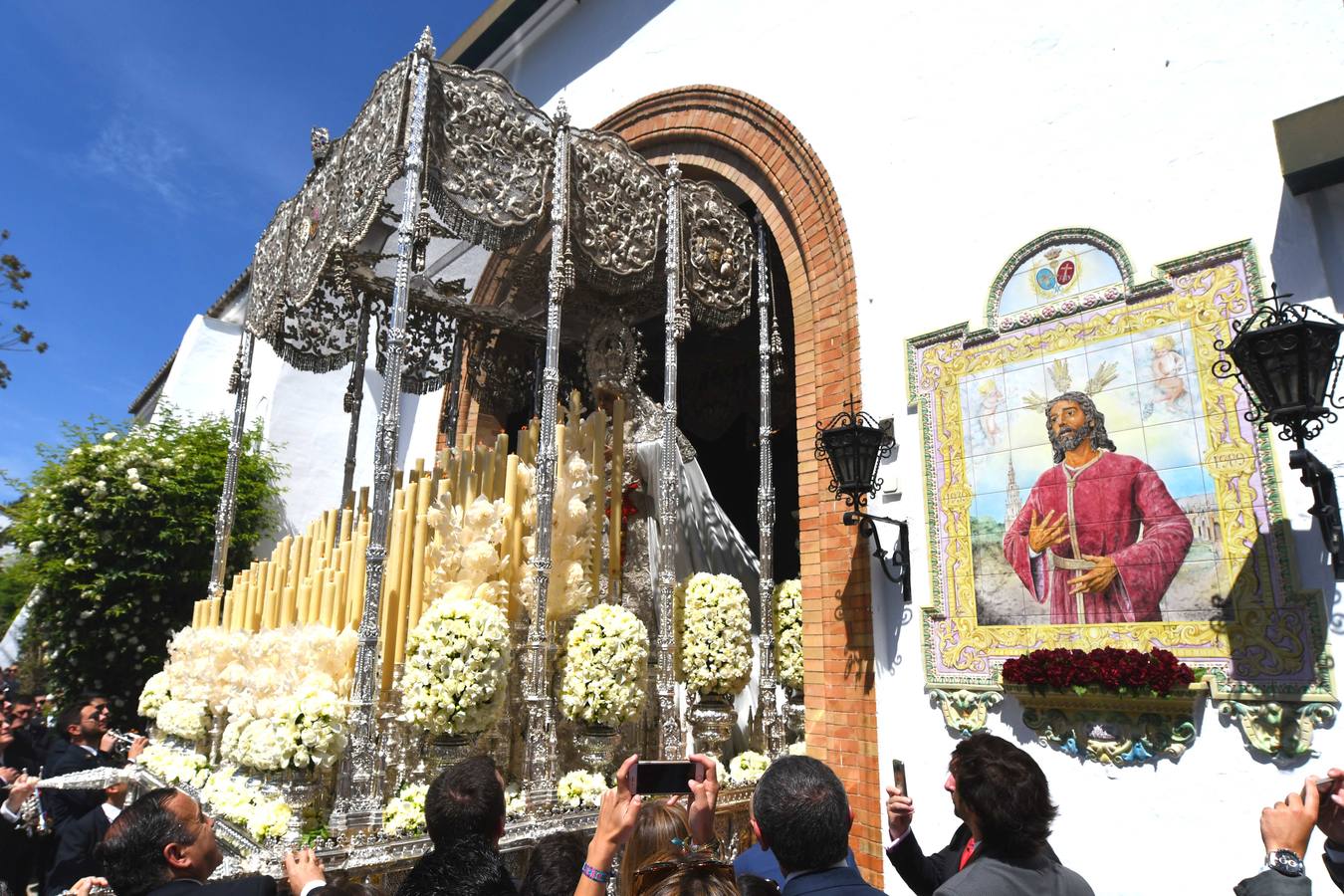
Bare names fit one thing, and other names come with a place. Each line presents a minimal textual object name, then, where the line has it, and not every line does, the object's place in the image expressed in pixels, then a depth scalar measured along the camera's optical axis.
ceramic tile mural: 3.89
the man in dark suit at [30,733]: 5.85
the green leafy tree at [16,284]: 8.23
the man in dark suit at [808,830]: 1.92
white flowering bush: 9.52
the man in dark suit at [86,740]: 5.09
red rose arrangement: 3.93
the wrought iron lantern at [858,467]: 4.99
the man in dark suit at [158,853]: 2.11
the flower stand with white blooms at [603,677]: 4.96
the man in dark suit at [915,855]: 2.61
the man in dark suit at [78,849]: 3.86
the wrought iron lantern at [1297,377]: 3.29
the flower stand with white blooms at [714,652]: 5.63
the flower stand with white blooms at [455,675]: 4.43
